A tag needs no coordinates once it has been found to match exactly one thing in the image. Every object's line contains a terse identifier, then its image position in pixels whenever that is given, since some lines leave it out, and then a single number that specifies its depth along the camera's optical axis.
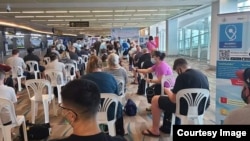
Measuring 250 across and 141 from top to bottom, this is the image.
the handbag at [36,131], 2.76
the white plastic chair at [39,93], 3.28
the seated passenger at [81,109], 0.98
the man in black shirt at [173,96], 2.39
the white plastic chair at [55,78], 4.16
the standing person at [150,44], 7.00
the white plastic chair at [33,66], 6.01
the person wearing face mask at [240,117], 1.18
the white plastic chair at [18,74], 5.39
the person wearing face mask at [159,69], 3.45
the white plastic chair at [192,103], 2.39
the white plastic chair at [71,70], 5.37
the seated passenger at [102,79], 2.38
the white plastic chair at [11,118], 2.26
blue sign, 2.46
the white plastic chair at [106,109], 2.36
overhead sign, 13.19
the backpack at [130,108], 3.65
